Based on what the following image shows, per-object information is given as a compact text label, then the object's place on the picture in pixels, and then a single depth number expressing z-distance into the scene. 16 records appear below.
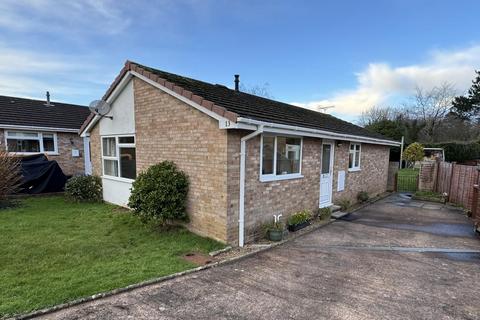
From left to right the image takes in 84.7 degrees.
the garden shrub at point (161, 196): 6.33
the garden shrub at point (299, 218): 7.21
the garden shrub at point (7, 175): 9.16
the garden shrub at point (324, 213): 8.59
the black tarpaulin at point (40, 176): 11.08
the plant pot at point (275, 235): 6.34
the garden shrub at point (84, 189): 10.10
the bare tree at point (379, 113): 41.47
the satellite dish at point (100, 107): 8.90
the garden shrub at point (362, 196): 11.56
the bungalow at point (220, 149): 5.82
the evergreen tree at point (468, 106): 37.25
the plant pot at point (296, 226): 7.14
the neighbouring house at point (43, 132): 13.33
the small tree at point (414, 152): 22.52
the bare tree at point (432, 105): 38.59
